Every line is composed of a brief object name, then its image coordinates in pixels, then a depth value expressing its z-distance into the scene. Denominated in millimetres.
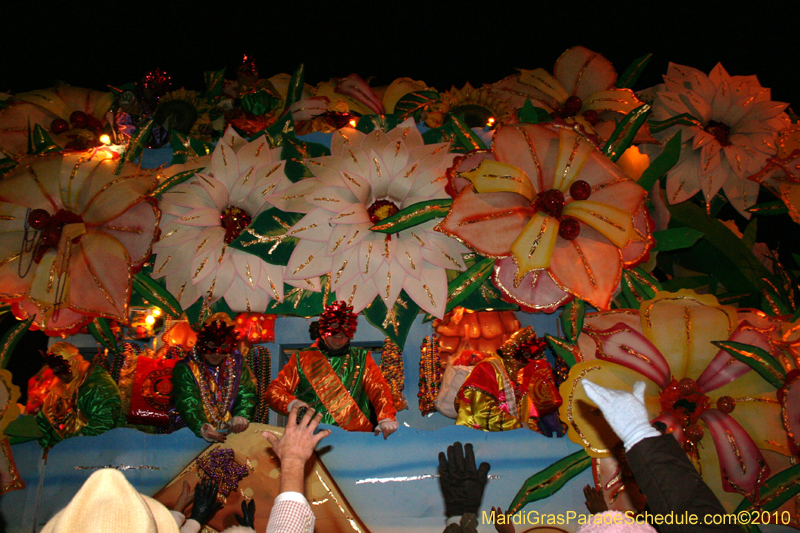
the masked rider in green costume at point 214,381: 2465
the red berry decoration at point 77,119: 2729
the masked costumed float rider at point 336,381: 2455
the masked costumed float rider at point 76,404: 2467
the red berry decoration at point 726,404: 2266
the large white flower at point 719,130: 2734
